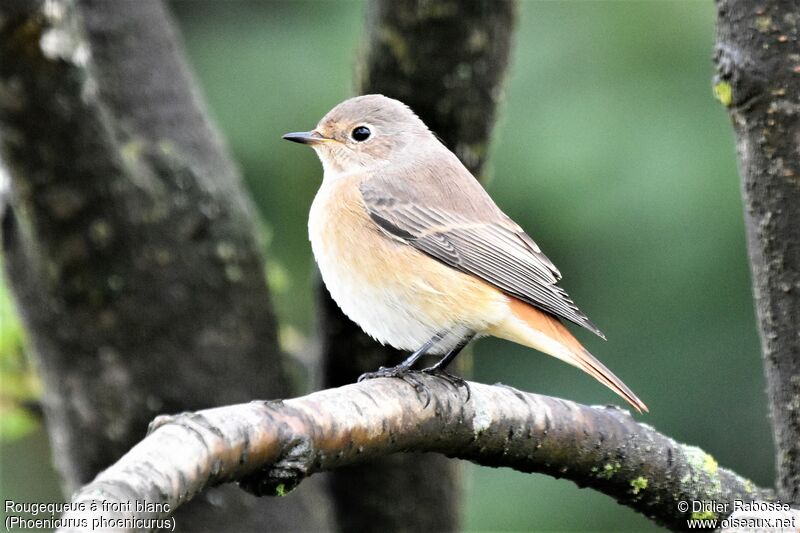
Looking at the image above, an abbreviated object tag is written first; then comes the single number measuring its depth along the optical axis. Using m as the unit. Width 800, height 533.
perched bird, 7.14
